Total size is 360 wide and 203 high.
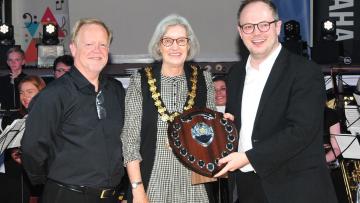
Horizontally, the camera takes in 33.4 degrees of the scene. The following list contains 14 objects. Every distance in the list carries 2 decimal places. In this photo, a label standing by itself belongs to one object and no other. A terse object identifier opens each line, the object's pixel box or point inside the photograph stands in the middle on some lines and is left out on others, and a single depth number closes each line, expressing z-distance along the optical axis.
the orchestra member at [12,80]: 7.70
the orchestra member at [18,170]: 5.49
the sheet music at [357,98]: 4.92
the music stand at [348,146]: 4.78
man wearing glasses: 3.11
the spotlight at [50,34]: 8.44
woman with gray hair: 3.39
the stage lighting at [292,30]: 8.14
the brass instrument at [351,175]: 5.77
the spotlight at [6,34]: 8.66
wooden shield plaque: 3.18
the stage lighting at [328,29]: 8.16
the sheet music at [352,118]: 4.86
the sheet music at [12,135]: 4.57
